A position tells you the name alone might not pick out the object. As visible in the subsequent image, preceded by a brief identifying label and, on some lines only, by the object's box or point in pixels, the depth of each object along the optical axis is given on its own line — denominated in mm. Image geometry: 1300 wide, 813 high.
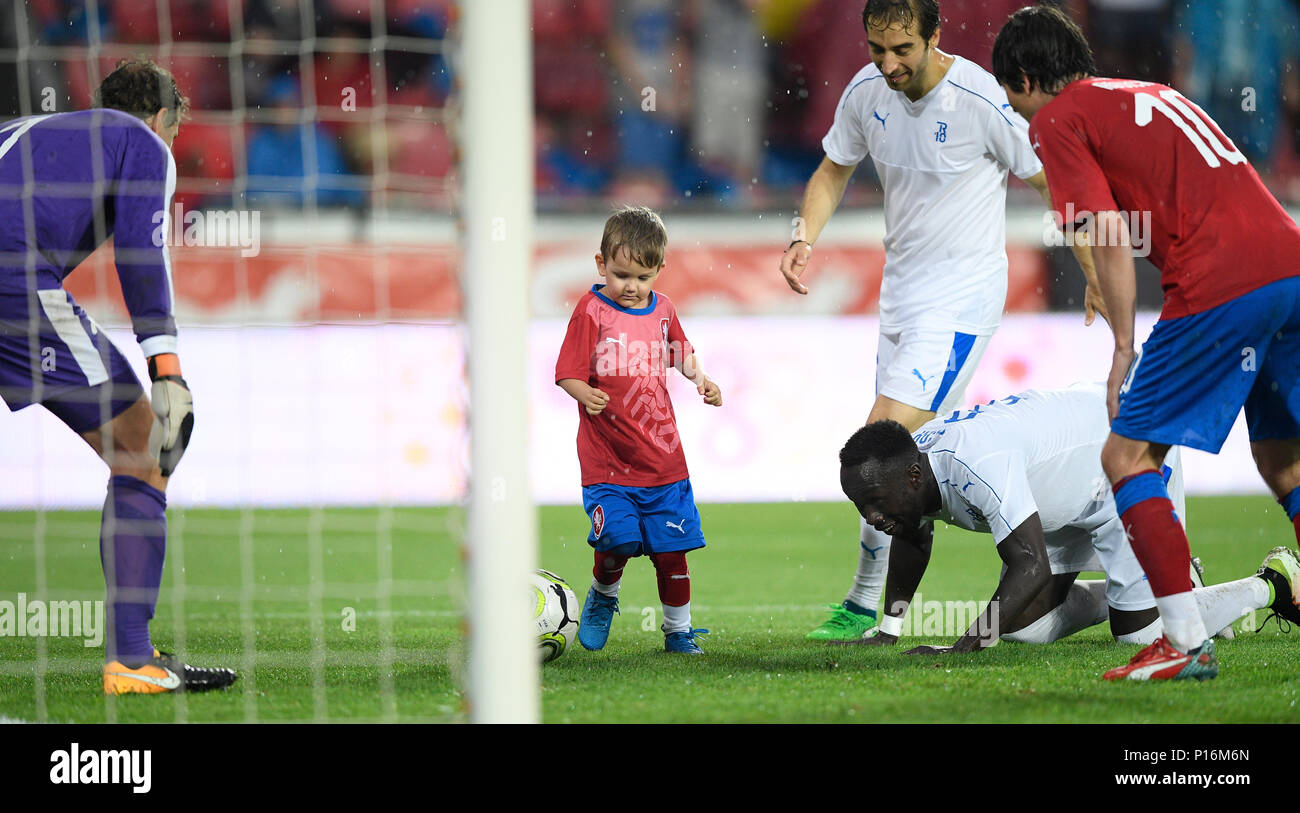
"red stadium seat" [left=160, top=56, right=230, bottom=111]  25625
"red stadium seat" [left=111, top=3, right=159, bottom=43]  25711
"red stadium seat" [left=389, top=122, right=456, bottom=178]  24359
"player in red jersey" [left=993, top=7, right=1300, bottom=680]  6879
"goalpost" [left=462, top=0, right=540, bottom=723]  5254
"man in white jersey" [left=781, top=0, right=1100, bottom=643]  9477
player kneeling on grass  8180
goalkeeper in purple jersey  7227
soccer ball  8656
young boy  9055
